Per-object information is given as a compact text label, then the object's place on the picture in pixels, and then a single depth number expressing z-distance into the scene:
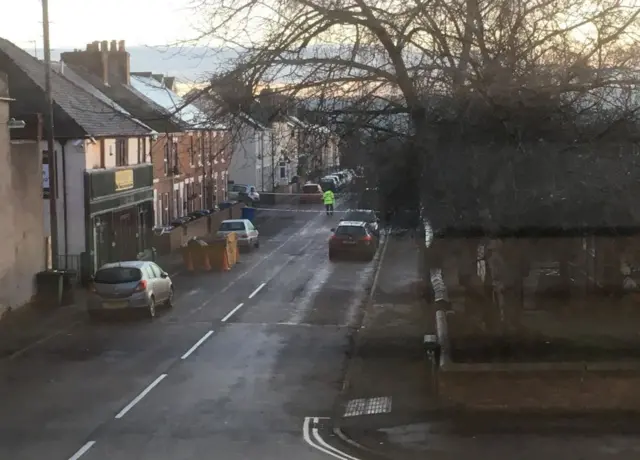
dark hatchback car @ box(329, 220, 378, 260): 36.06
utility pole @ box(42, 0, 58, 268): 24.47
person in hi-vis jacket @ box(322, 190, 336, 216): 50.66
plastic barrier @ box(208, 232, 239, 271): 34.05
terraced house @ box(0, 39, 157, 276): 28.48
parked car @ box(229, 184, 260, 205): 59.75
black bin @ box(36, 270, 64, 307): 24.80
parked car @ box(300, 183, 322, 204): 62.00
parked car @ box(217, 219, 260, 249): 39.62
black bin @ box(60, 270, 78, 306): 25.12
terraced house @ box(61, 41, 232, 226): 41.00
